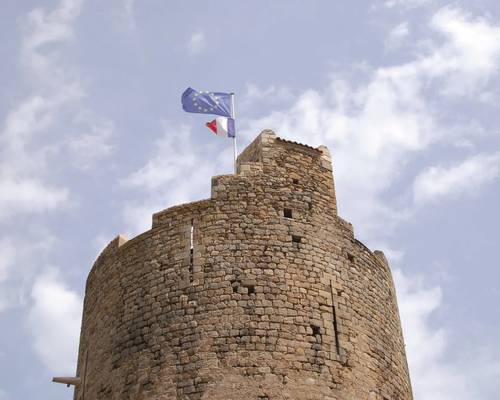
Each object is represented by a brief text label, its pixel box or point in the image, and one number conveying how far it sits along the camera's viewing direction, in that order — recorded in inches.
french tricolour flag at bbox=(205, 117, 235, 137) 631.8
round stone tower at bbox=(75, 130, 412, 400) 477.7
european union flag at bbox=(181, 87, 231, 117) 633.6
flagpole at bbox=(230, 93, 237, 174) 642.0
